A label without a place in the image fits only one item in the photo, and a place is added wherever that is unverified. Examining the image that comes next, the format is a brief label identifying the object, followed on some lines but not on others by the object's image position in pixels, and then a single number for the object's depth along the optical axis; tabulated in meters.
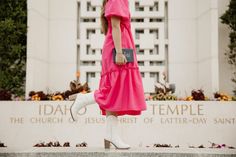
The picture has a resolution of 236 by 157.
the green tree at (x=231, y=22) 7.77
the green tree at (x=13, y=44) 7.53
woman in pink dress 3.85
